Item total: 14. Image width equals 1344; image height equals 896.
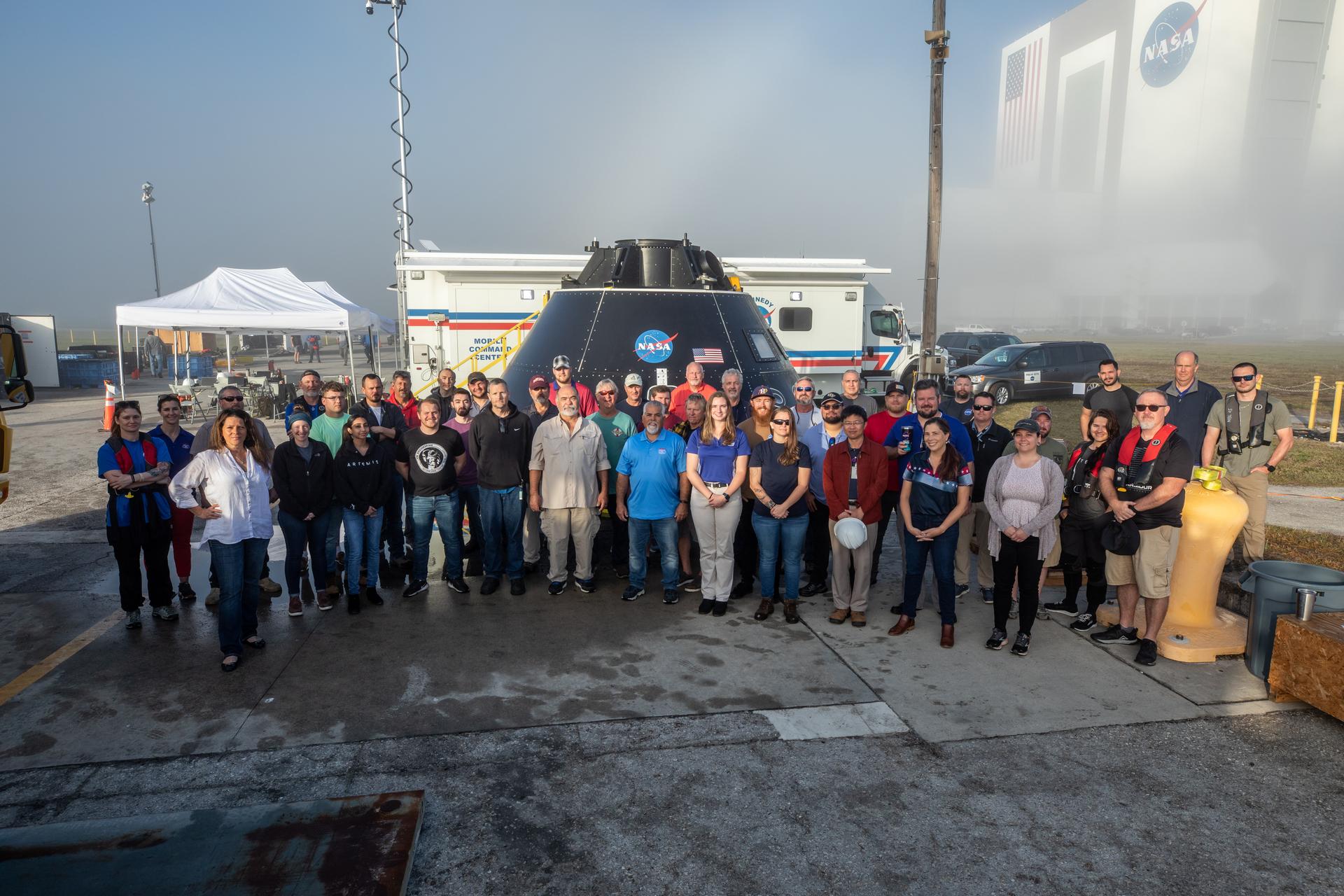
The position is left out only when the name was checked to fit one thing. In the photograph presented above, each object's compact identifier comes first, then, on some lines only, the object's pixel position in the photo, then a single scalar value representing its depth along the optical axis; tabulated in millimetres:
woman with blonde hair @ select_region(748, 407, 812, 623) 5867
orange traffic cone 16562
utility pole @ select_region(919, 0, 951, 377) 12297
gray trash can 4824
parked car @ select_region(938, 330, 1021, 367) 26930
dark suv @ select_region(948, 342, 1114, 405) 20375
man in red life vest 5051
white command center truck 14930
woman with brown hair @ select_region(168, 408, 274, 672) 5152
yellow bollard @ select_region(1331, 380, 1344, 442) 14109
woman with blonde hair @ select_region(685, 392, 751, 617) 5996
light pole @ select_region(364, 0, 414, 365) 16703
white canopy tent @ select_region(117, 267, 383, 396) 17359
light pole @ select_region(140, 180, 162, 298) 40906
